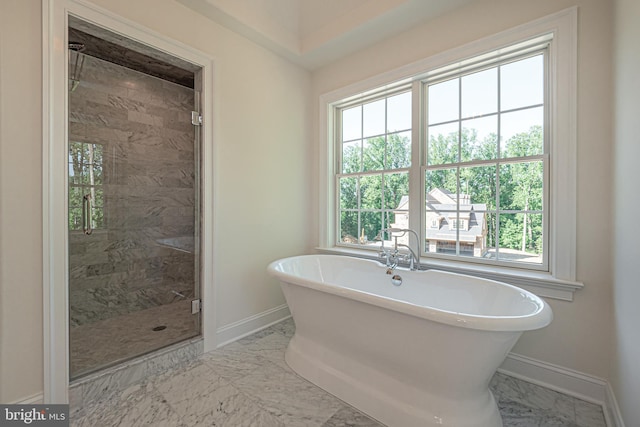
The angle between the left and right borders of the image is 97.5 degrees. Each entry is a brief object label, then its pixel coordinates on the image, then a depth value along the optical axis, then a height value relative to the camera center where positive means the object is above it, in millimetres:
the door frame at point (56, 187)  1500 +126
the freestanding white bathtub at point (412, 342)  1280 -703
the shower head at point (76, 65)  1798 +1032
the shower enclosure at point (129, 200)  1971 +88
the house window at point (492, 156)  1911 +407
